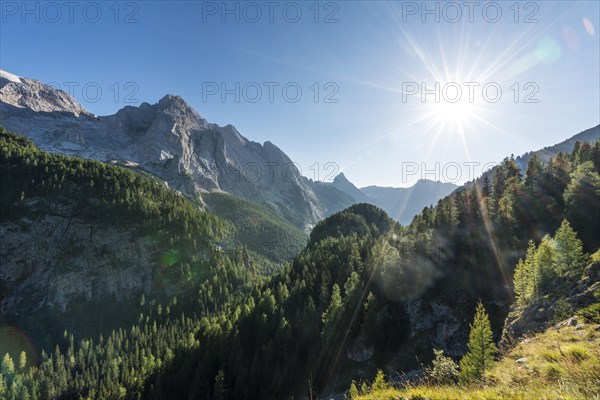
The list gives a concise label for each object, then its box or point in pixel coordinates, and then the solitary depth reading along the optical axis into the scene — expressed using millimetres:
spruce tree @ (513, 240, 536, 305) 40906
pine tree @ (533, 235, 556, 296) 38400
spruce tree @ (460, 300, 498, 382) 22638
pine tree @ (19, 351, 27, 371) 114375
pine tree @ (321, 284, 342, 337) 85000
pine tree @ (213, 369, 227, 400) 73812
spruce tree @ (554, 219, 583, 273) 41844
